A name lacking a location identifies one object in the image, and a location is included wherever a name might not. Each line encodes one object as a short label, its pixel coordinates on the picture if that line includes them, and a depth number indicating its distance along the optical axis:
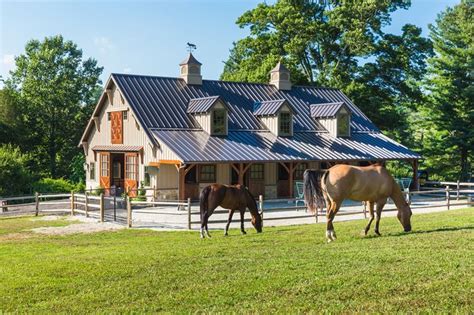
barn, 26.02
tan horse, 13.06
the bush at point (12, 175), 28.75
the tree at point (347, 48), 37.72
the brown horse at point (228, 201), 15.49
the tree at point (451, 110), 36.06
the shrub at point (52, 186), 32.44
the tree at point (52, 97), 43.59
